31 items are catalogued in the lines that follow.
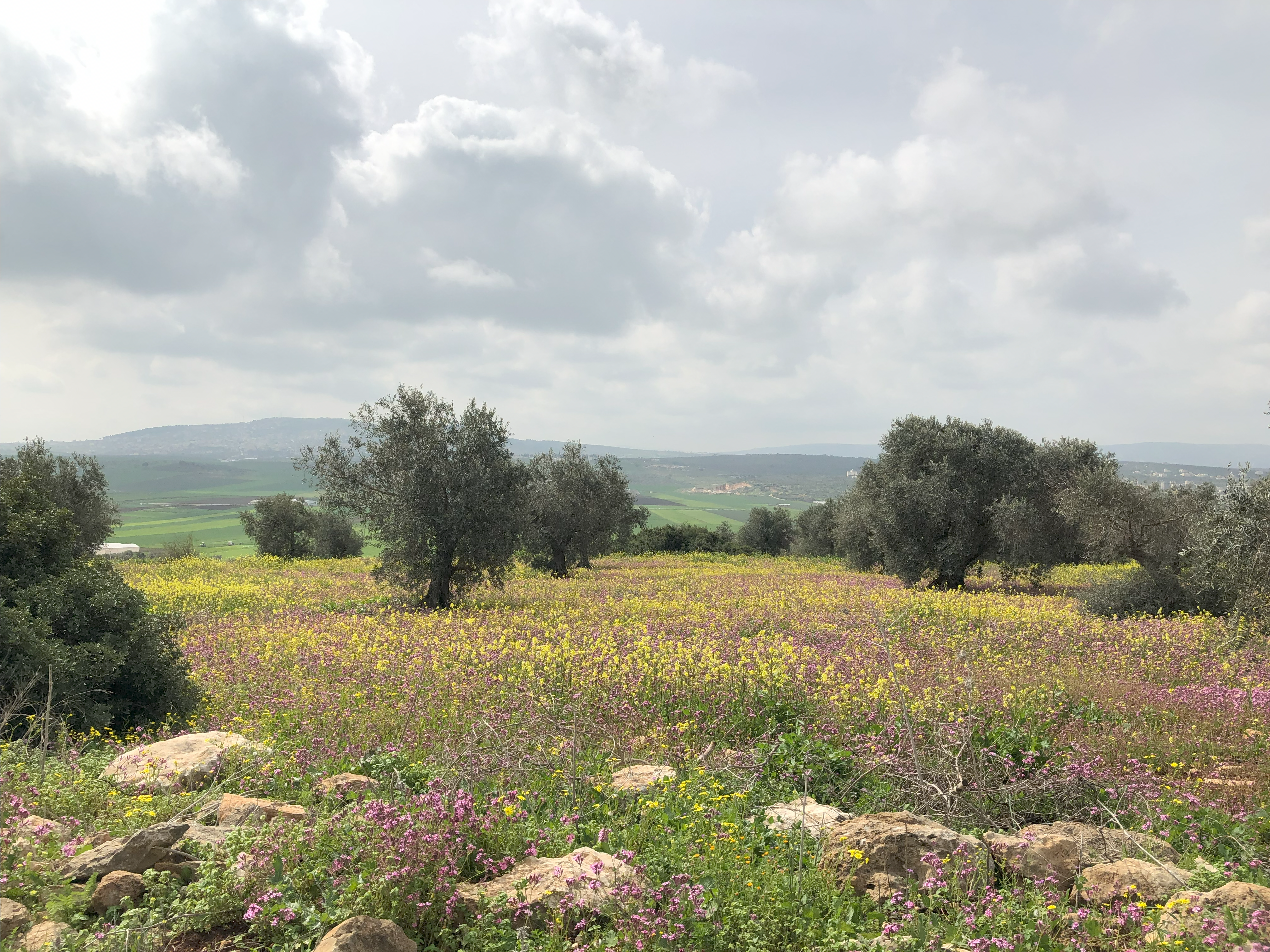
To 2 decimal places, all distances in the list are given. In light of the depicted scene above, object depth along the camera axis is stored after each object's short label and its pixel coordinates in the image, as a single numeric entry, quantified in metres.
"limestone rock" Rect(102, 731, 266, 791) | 6.12
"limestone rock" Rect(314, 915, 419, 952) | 3.58
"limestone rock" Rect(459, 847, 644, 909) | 4.34
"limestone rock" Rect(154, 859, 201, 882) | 4.57
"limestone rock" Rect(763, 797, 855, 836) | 6.14
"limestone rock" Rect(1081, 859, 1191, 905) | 4.89
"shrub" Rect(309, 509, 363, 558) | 50.72
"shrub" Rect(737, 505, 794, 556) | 71.69
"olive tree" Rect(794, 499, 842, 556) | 63.47
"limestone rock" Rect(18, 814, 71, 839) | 4.42
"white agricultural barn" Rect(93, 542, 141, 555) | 58.09
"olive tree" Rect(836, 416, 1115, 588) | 31.19
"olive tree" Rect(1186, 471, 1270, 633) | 15.76
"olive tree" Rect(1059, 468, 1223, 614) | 22.42
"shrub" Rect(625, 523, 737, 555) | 65.76
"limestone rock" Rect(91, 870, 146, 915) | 4.16
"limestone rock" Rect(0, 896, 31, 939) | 3.73
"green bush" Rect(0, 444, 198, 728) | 8.24
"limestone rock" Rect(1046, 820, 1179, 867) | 5.80
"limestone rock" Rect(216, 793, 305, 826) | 5.28
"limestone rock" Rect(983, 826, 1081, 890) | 5.41
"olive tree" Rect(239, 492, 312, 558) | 49.72
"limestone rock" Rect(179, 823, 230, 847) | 4.92
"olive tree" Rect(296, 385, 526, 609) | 23.02
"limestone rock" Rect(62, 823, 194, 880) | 4.37
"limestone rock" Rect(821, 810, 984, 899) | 5.29
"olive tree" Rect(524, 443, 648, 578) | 37.38
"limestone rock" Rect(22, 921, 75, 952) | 3.57
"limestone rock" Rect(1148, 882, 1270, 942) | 4.27
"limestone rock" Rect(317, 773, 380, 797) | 6.09
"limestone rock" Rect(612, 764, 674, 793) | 7.10
